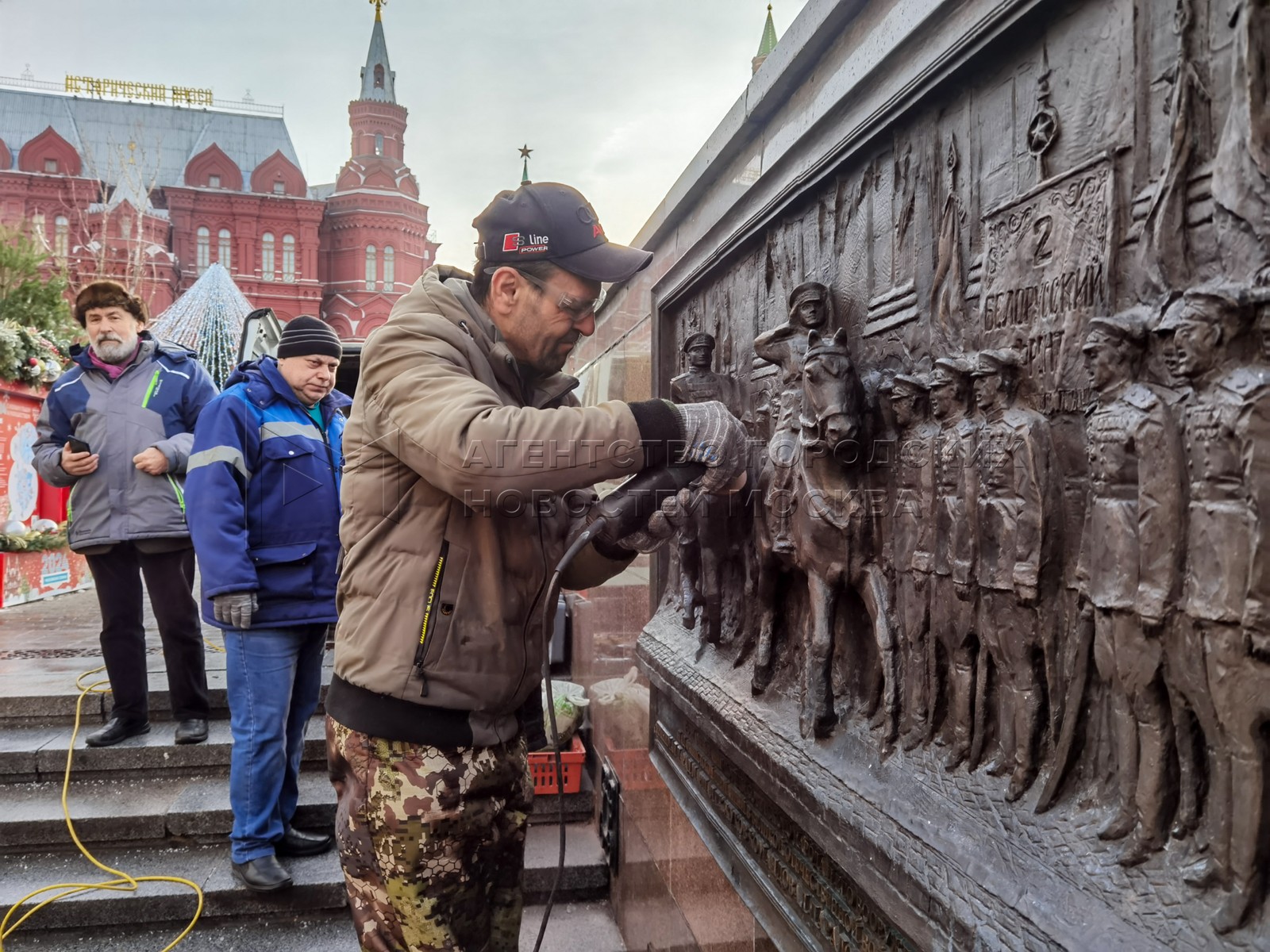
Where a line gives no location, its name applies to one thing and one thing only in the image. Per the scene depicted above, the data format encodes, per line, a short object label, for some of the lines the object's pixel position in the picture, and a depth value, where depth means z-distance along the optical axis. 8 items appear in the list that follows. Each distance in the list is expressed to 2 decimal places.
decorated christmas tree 20.38
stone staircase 4.30
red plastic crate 5.37
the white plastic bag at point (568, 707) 5.54
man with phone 4.71
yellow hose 4.18
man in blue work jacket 3.77
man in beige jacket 1.95
